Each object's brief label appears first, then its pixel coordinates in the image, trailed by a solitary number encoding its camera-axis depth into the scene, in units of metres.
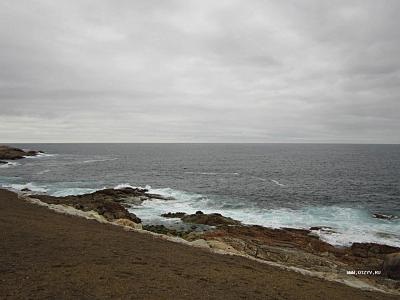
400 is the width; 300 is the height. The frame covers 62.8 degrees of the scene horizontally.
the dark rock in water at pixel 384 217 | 39.57
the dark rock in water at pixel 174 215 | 38.97
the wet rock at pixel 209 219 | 35.16
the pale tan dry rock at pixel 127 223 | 26.29
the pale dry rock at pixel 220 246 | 20.98
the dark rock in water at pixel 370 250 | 26.48
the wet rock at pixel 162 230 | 28.49
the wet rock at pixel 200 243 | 21.02
